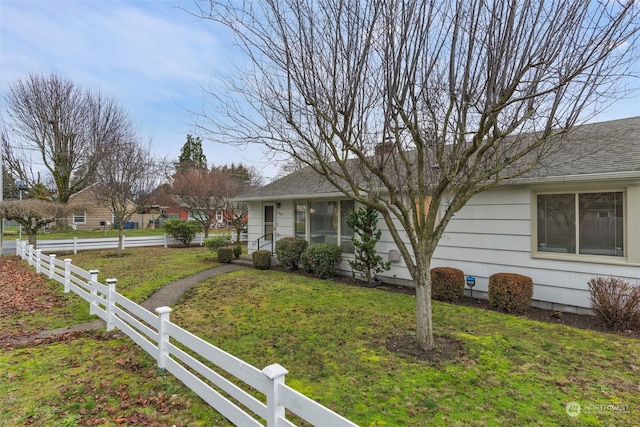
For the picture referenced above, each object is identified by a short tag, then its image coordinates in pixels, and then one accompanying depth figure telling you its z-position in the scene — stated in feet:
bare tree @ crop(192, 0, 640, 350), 11.60
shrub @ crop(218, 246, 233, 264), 41.01
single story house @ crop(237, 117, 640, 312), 18.65
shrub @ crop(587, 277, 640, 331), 16.70
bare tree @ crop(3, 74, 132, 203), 59.41
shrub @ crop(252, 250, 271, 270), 36.29
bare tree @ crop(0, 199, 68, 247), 44.11
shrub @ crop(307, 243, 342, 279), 30.86
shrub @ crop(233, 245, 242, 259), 42.45
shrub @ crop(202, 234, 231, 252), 47.03
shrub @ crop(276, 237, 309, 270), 34.53
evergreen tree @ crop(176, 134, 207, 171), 138.72
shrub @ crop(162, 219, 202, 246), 63.72
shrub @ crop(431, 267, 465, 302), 23.06
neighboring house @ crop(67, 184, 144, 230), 103.25
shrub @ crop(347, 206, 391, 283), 28.02
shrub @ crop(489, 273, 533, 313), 20.18
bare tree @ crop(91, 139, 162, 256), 48.11
